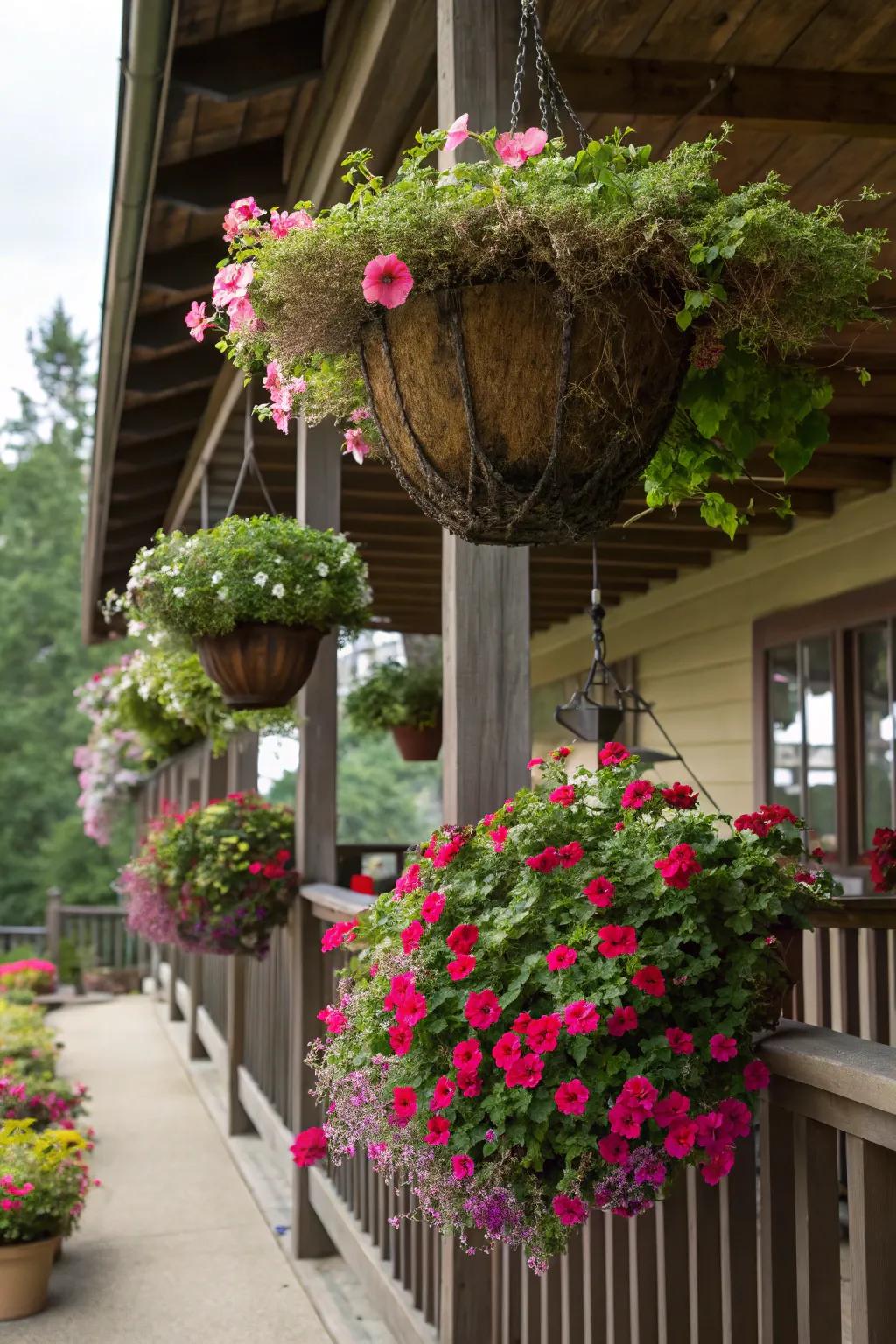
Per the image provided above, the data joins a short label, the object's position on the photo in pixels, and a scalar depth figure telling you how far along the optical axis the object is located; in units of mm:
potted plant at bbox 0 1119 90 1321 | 3752
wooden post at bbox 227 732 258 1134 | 5641
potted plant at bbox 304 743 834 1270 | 1576
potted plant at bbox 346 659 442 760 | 7719
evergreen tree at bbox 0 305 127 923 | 25203
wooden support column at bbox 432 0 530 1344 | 2340
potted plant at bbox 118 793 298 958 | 4430
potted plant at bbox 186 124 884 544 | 1579
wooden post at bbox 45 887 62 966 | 13961
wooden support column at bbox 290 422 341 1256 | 4062
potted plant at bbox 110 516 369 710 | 3402
